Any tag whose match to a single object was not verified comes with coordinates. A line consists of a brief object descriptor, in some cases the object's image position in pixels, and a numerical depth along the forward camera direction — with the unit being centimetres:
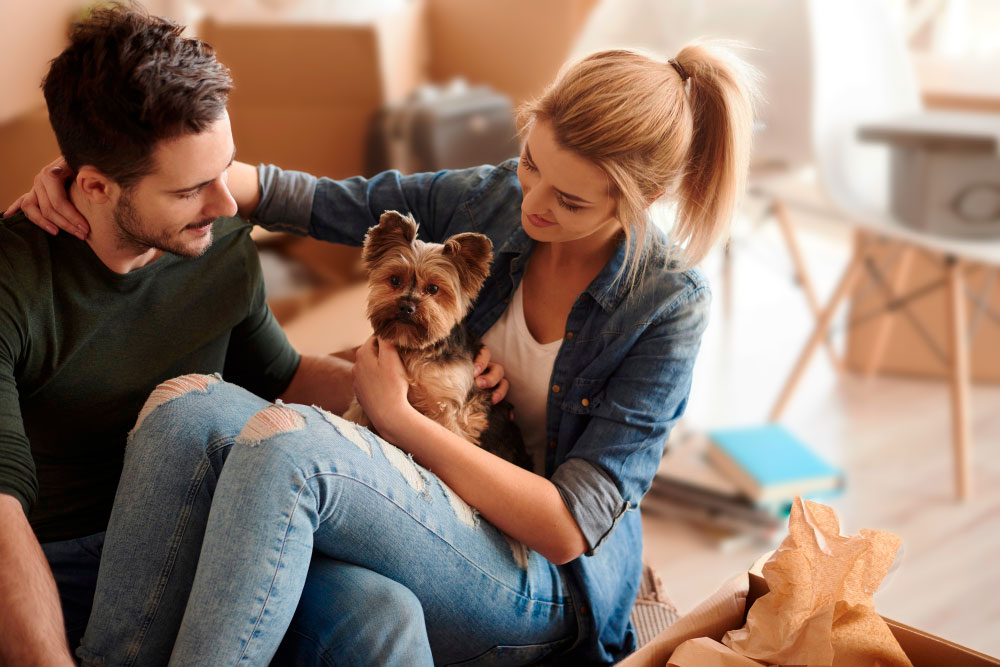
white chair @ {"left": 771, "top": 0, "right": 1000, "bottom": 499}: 305
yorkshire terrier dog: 141
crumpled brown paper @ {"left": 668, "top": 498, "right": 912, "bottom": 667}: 124
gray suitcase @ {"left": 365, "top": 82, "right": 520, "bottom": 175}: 359
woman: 116
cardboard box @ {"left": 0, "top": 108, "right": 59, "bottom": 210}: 307
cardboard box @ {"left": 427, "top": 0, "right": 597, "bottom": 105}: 404
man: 119
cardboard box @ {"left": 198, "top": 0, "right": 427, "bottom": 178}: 363
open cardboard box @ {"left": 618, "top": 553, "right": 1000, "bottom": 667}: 126
